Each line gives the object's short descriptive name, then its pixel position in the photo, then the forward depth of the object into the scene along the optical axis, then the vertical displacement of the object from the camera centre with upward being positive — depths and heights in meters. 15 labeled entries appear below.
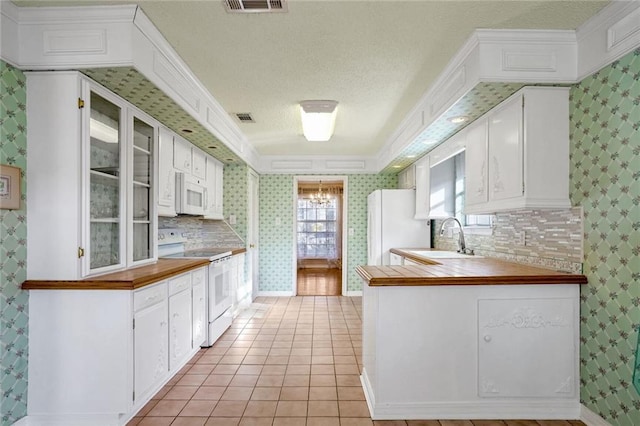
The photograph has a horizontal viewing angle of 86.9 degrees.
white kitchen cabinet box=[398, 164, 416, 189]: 4.93 +0.51
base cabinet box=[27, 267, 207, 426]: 1.98 -0.88
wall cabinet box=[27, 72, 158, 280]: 1.99 +0.20
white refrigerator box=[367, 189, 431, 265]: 4.73 -0.20
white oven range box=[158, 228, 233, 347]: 3.38 -0.73
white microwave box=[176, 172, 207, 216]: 3.41 +0.16
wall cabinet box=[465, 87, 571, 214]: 2.19 +0.41
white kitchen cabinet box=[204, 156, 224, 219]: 4.29 +0.27
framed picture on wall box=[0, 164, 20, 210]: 1.82 +0.12
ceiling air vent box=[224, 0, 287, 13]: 1.80 +1.11
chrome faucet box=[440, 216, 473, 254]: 3.63 -0.35
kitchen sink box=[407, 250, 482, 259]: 3.40 -0.48
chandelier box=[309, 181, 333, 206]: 9.20 +0.32
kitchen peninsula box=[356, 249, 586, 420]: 2.11 -0.85
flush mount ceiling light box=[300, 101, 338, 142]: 3.25 +0.97
